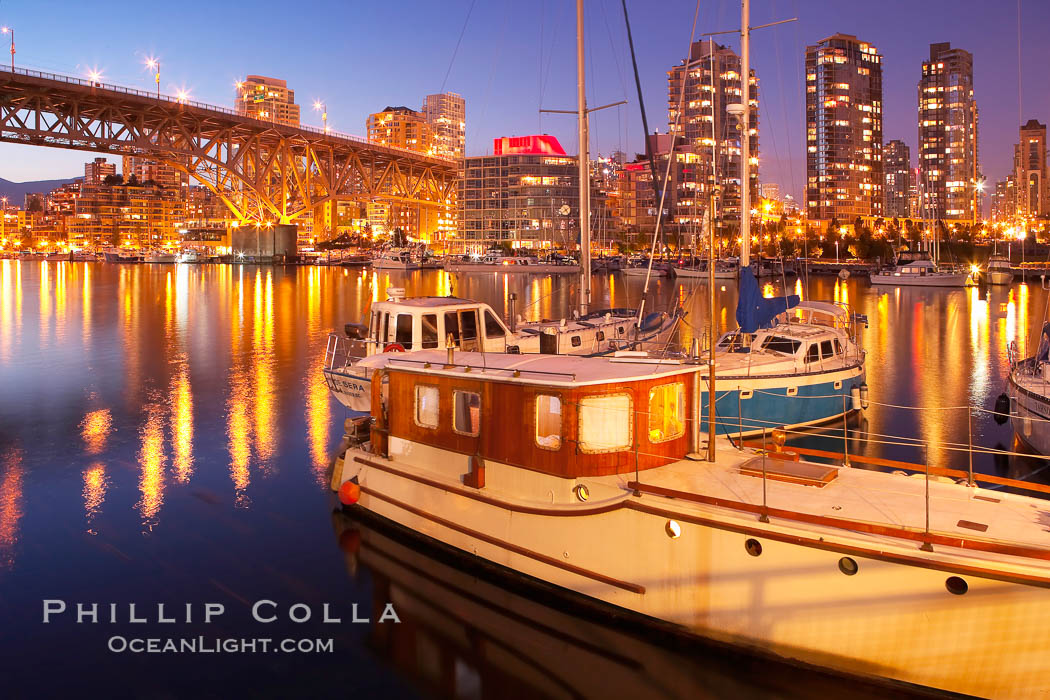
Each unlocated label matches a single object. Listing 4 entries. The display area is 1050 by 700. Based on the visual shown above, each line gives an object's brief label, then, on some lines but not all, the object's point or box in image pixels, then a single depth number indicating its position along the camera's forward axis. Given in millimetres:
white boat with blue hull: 14750
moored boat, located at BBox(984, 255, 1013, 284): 70062
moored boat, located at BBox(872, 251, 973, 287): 66312
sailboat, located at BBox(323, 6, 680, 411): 15273
